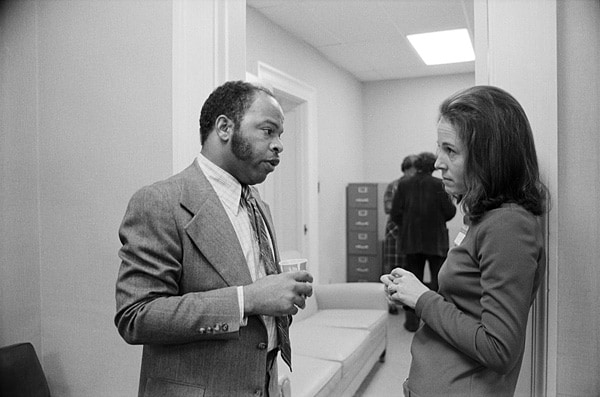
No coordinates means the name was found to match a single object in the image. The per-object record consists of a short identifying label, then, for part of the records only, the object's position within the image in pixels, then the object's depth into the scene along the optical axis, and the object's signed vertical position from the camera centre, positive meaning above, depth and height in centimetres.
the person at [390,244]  583 -58
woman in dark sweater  107 -14
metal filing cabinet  607 -44
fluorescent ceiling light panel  472 +147
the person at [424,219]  452 -22
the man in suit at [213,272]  119 -19
